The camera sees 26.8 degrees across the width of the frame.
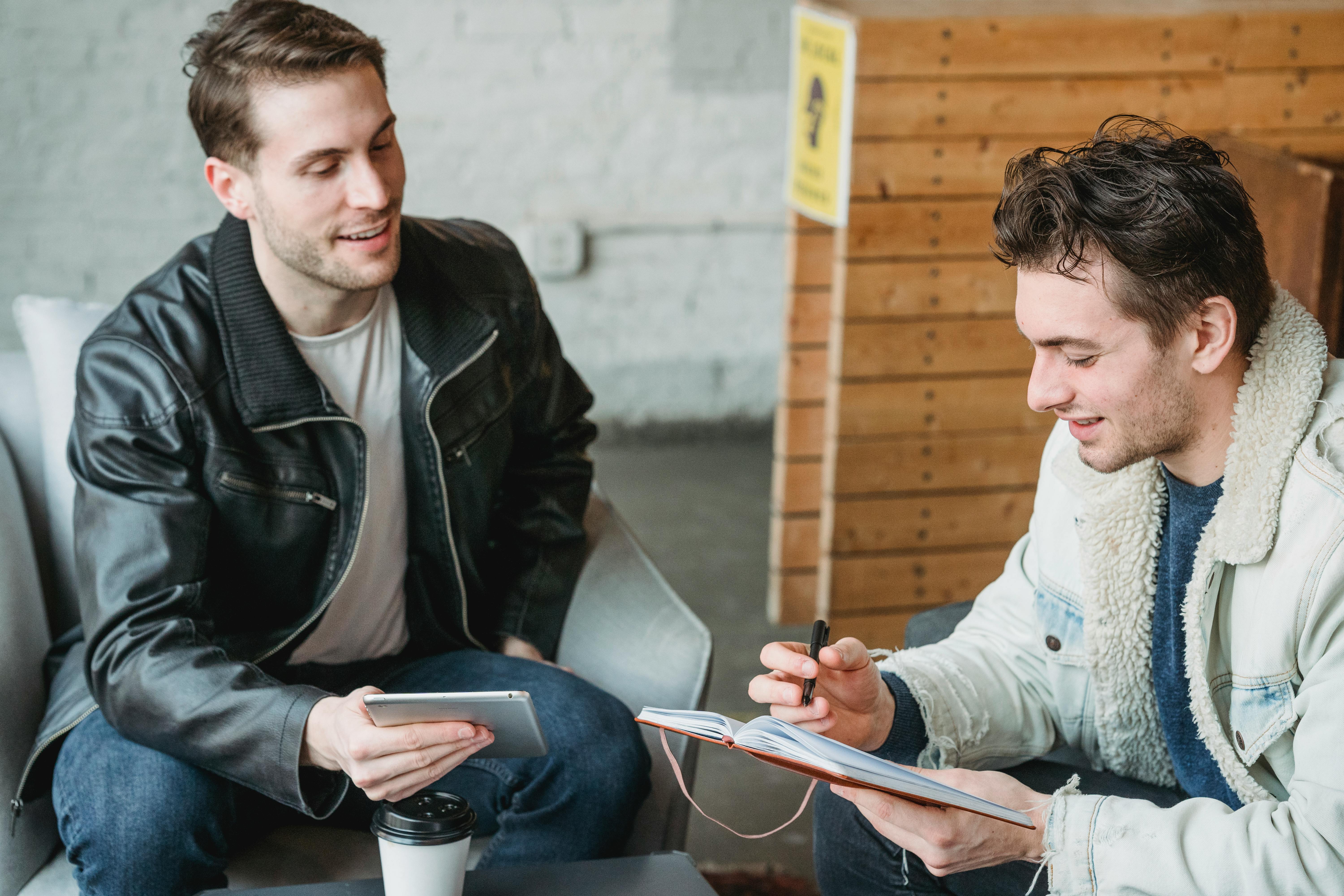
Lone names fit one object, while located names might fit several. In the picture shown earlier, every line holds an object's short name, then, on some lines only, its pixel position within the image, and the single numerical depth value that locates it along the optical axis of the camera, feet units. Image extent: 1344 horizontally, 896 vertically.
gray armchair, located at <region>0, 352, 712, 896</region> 8.95
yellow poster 11.84
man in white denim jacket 8.07
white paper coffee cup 8.08
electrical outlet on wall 17.71
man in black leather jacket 8.72
